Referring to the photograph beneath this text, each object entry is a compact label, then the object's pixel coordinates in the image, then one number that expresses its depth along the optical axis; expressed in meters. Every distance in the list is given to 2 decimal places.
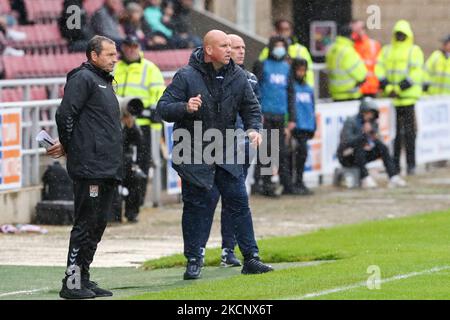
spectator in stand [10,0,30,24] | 25.00
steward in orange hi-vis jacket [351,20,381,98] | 26.91
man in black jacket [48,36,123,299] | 12.41
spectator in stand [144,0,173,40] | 27.08
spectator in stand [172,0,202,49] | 27.30
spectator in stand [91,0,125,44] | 23.84
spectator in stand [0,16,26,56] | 23.52
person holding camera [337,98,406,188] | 24.23
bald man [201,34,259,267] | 14.52
